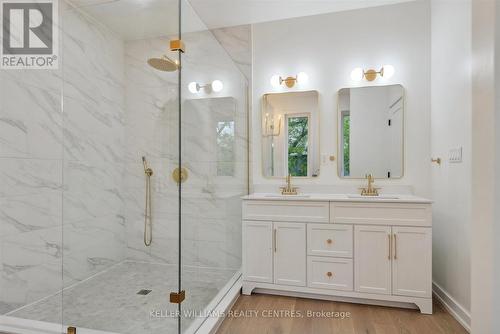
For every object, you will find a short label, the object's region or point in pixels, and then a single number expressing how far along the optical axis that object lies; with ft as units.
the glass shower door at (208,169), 5.83
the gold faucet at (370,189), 8.28
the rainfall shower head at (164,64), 5.71
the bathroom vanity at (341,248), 6.77
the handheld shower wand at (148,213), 6.67
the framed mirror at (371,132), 8.46
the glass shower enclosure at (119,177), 5.83
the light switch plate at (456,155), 6.38
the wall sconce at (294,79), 9.17
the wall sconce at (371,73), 8.50
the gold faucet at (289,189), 8.87
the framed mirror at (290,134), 9.08
